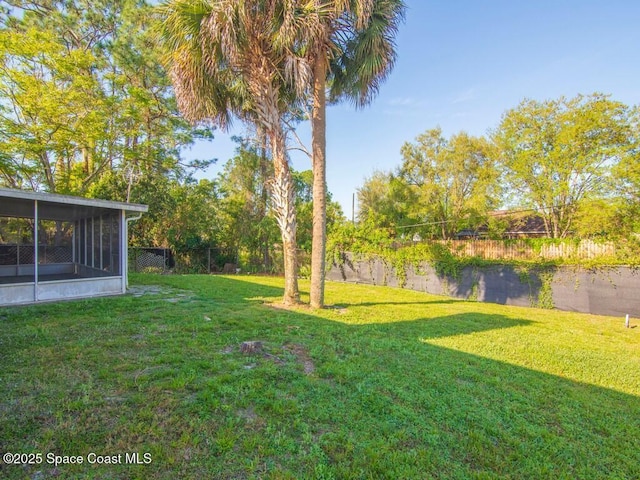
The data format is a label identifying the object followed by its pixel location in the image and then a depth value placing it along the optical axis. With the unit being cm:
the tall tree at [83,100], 1082
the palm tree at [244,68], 570
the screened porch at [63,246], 652
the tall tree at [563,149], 1153
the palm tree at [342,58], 590
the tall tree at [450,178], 1620
